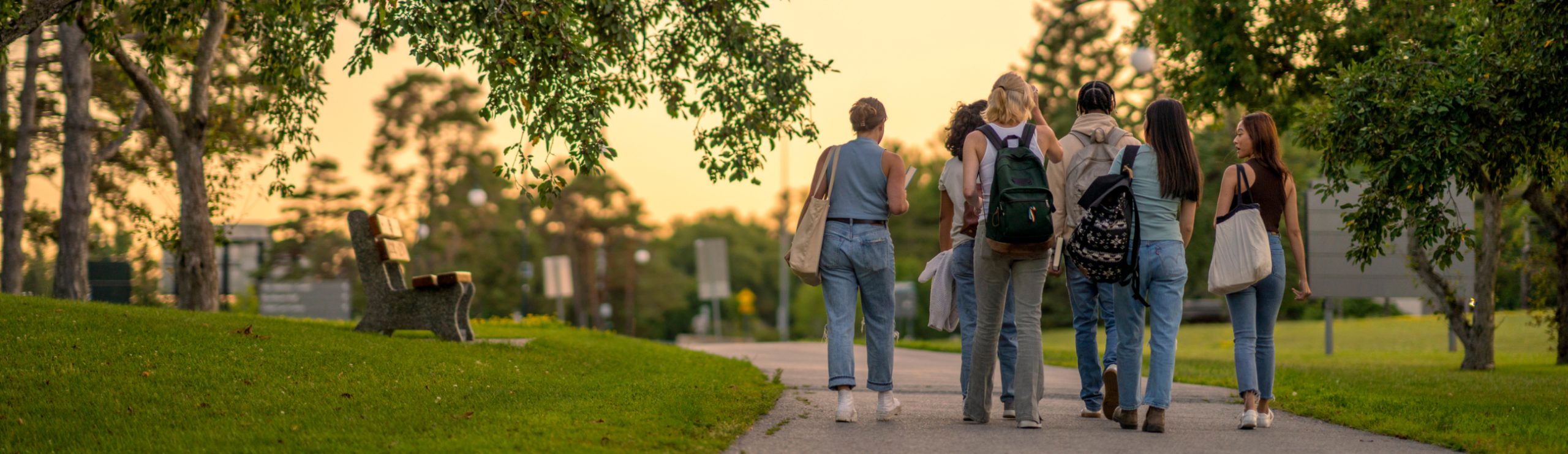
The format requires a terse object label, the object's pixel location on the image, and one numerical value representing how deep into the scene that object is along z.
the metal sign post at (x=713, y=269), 53.72
